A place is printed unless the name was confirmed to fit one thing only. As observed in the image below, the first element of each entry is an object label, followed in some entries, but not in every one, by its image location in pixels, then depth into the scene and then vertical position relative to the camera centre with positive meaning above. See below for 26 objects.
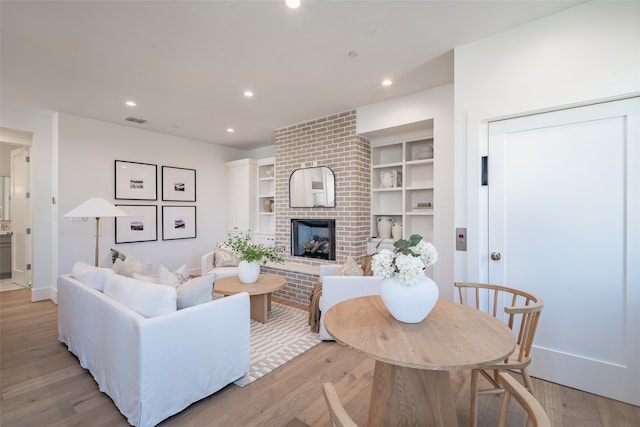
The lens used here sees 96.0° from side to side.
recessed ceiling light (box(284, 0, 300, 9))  1.89 +1.39
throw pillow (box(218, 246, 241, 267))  4.30 -0.66
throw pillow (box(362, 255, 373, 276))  3.11 -0.60
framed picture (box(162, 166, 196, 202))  5.03 +0.53
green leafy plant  3.31 -0.45
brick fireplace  3.93 +0.40
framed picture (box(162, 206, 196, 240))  5.04 -0.16
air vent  4.20 +1.39
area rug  2.36 -1.26
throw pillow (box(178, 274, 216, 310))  1.96 -0.54
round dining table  1.10 -0.54
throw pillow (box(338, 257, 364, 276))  2.94 -0.58
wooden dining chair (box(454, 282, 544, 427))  1.48 -0.77
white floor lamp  3.03 +0.04
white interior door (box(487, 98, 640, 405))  1.88 -0.15
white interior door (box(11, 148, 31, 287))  4.66 -0.06
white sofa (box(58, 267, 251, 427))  1.66 -0.87
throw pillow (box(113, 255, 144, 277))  2.62 -0.50
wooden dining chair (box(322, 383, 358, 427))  0.72 -0.52
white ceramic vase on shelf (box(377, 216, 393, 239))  4.07 -0.19
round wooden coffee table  3.06 -0.81
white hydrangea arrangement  1.36 -0.21
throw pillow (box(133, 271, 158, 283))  2.35 -0.54
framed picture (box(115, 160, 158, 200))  4.49 +0.54
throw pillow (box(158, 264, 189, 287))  2.35 -0.53
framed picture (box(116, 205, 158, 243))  4.50 -0.18
